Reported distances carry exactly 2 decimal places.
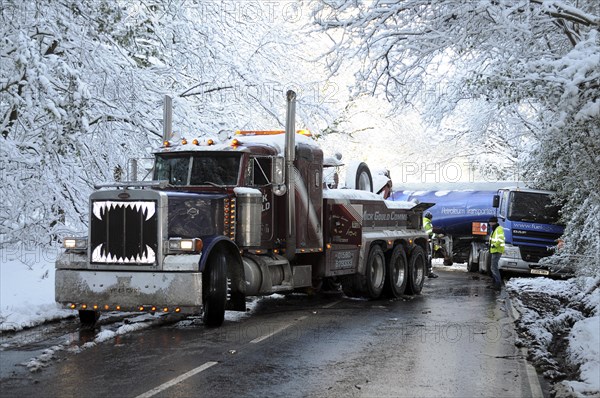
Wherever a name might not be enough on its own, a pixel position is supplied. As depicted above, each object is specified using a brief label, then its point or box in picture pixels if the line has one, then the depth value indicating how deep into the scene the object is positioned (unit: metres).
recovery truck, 9.90
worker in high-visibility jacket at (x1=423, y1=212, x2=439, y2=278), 20.02
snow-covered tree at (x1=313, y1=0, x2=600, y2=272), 9.11
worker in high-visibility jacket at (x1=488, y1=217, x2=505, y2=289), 18.20
